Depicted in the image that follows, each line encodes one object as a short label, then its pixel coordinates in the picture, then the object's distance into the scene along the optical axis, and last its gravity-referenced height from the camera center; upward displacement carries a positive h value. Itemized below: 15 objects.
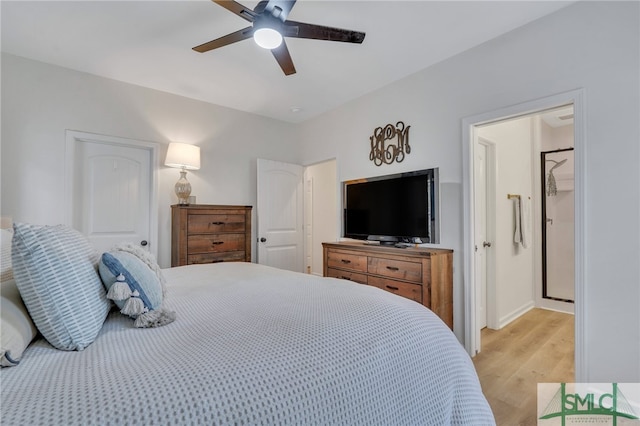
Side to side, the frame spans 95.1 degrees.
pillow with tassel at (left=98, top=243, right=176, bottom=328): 0.97 -0.25
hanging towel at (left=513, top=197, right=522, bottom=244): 3.41 -0.05
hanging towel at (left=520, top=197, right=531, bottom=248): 3.44 -0.06
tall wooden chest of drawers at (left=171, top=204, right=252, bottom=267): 3.17 -0.20
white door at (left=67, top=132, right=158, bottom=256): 3.00 +0.29
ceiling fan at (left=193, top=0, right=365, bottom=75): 1.68 +1.19
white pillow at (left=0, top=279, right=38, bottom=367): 0.69 -0.29
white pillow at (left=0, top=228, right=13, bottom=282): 0.98 -0.15
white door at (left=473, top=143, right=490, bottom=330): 3.09 -0.15
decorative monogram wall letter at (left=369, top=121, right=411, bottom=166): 3.10 +0.80
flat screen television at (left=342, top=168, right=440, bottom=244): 2.67 +0.09
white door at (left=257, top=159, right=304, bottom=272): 4.06 +0.03
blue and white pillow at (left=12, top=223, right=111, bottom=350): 0.81 -0.20
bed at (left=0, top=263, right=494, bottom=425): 0.60 -0.37
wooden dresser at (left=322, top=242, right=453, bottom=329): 2.44 -0.50
